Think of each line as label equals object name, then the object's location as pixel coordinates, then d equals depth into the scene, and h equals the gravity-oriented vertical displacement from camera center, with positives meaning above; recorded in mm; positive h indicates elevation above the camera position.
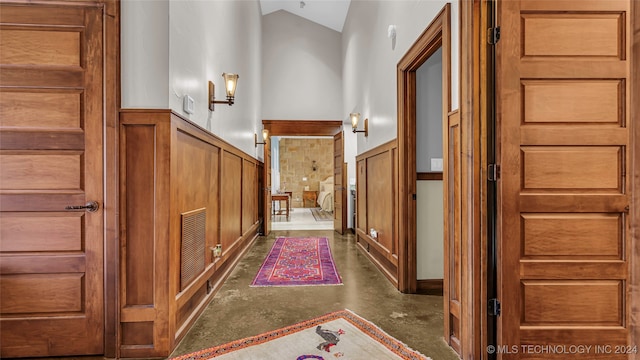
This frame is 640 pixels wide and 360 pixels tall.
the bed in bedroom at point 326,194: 9797 -479
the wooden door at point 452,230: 1858 -324
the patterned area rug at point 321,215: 8364 -1025
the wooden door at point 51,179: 1756 +11
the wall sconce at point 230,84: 2961 +911
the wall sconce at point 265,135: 6212 +896
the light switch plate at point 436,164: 2891 +141
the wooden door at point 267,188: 5922 -157
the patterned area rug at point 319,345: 1795 -1011
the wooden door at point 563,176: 1641 +13
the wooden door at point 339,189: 6046 -182
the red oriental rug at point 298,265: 3170 -1030
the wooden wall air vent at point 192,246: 2053 -467
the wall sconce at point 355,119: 4707 +913
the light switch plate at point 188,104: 2064 +510
